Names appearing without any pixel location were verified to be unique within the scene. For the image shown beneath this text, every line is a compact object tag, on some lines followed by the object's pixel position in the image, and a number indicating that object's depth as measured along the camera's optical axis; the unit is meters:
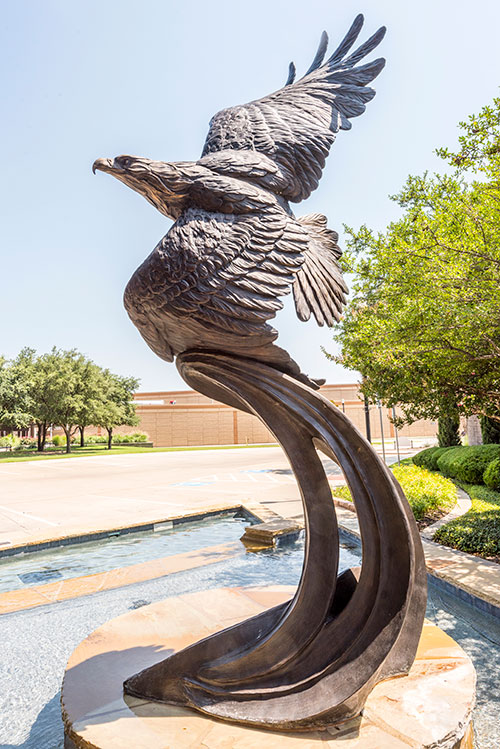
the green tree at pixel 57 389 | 32.84
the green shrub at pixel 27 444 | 42.72
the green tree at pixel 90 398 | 33.91
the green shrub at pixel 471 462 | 11.34
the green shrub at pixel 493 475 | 10.02
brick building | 43.97
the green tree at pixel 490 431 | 13.50
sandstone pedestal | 2.09
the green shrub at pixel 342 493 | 9.68
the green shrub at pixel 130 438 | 44.28
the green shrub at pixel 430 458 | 14.52
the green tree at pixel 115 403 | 35.51
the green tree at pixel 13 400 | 30.67
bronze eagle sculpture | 2.29
